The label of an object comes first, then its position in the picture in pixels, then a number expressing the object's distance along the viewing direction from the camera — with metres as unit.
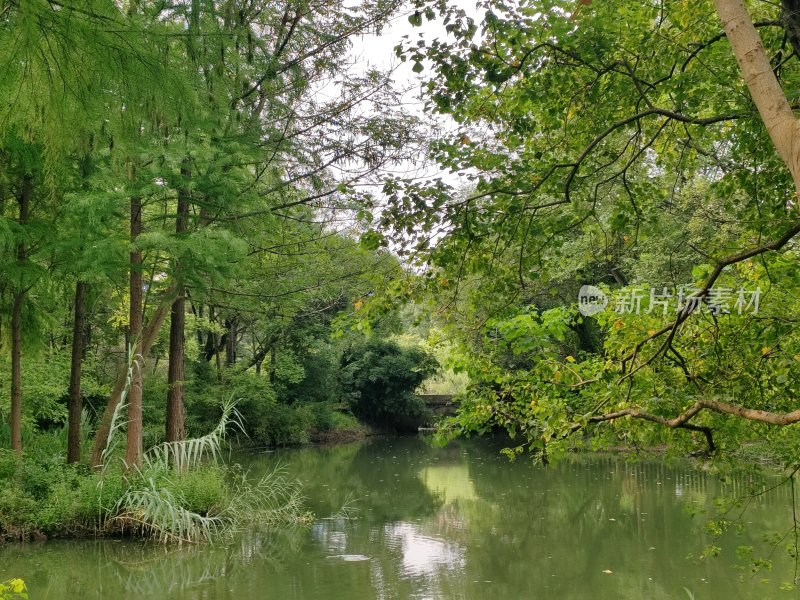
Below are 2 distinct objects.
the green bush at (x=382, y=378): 23.88
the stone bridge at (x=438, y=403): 26.92
